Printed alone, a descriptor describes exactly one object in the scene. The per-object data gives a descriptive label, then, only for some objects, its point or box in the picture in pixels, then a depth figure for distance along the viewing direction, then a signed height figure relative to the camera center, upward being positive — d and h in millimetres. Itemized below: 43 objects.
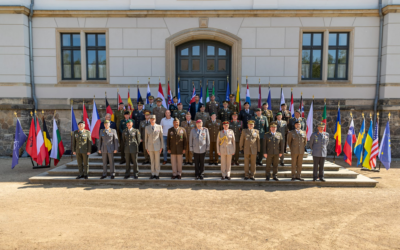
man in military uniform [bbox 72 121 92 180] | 7621 -1189
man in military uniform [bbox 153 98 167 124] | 9155 -104
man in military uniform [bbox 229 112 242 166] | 8266 -667
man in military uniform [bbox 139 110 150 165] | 8414 -780
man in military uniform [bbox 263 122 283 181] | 7453 -1102
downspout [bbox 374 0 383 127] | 11070 +2003
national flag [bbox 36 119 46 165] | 9031 -1386
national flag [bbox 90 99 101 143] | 9906 -666
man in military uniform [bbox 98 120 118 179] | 7652 -1127
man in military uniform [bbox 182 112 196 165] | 8430 -745
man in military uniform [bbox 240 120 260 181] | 7574 -1075
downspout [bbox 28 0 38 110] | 11219 +2029
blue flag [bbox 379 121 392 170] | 8836 -1354
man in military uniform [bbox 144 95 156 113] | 9594 +110
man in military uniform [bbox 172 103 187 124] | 9234 -203
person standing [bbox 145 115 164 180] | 7641 -1053
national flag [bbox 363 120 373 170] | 8953 -1299
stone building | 11133 +2563
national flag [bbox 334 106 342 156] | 9414 -1011
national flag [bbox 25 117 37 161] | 9070 -1294
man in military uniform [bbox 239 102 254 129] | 8812 -202
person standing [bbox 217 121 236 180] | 7578 -1124
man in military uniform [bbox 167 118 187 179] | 7672 -1158
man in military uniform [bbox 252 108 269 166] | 8227 -532
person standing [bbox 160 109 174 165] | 8395 -511
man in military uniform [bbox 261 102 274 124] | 8873 -133
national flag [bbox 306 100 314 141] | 10047 -558
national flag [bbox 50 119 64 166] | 9227 -1429
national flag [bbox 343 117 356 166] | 9281 -1247
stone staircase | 7449 -2017
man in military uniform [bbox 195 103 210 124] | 8938 -255
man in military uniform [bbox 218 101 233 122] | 9219 -184
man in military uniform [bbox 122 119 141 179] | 7578 -1107
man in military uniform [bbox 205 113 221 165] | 8344 -745
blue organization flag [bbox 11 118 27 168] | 8766 -1181
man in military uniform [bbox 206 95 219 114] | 9852 +62
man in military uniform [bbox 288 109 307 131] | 8430 -385
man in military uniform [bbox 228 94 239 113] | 9859 +144
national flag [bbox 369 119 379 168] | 8836 -1412
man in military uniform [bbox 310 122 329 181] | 7492 -1159
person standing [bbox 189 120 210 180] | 7613 -1070
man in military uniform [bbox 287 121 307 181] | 7535 -1076
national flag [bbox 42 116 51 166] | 9305 -1306
